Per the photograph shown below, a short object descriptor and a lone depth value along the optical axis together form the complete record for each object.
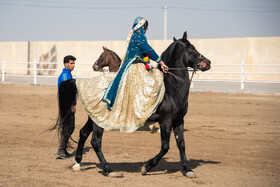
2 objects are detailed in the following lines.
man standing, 11.00
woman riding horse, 9.89
